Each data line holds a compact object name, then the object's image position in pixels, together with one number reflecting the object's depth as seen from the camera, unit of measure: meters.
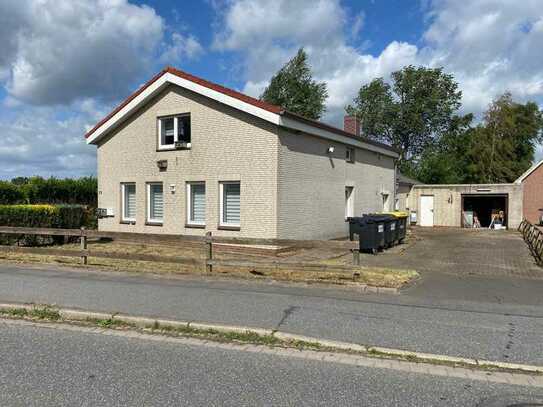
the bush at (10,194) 20.08
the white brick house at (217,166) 14.27
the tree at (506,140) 48.03
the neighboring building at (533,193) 29.11
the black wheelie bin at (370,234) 14.33
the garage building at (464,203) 28.02
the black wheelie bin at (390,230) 15.63
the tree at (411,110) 52.25
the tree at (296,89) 48.22
